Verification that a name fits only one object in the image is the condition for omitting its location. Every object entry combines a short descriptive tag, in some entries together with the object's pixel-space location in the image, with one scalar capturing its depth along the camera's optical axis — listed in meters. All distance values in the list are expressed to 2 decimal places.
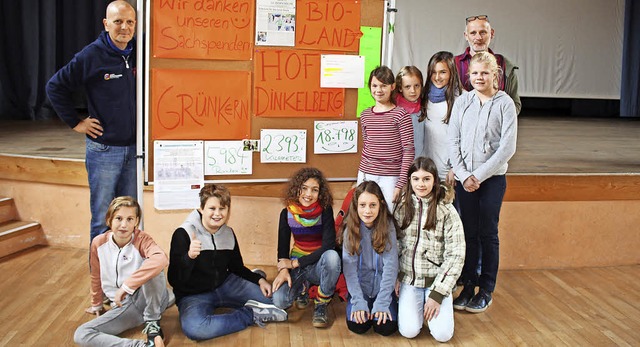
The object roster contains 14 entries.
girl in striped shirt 3.03
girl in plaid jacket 2.90
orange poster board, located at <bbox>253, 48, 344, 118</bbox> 3.21
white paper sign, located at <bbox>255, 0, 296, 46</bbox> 3.14
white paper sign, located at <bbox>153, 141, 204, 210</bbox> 3.15
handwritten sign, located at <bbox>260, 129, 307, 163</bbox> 3.28
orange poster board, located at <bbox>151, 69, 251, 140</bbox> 3.10
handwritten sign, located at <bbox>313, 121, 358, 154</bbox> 3.34
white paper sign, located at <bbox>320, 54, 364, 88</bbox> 3.26
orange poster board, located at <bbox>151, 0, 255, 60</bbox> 3.04
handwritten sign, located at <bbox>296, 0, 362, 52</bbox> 3.19
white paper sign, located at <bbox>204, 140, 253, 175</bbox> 3.21
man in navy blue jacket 3.00
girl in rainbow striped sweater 2.99
